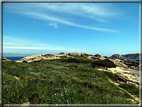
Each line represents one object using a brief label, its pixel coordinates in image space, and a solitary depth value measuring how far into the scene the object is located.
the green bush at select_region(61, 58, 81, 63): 35.86
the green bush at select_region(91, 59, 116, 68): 30.20
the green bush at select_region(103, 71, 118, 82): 19.35
